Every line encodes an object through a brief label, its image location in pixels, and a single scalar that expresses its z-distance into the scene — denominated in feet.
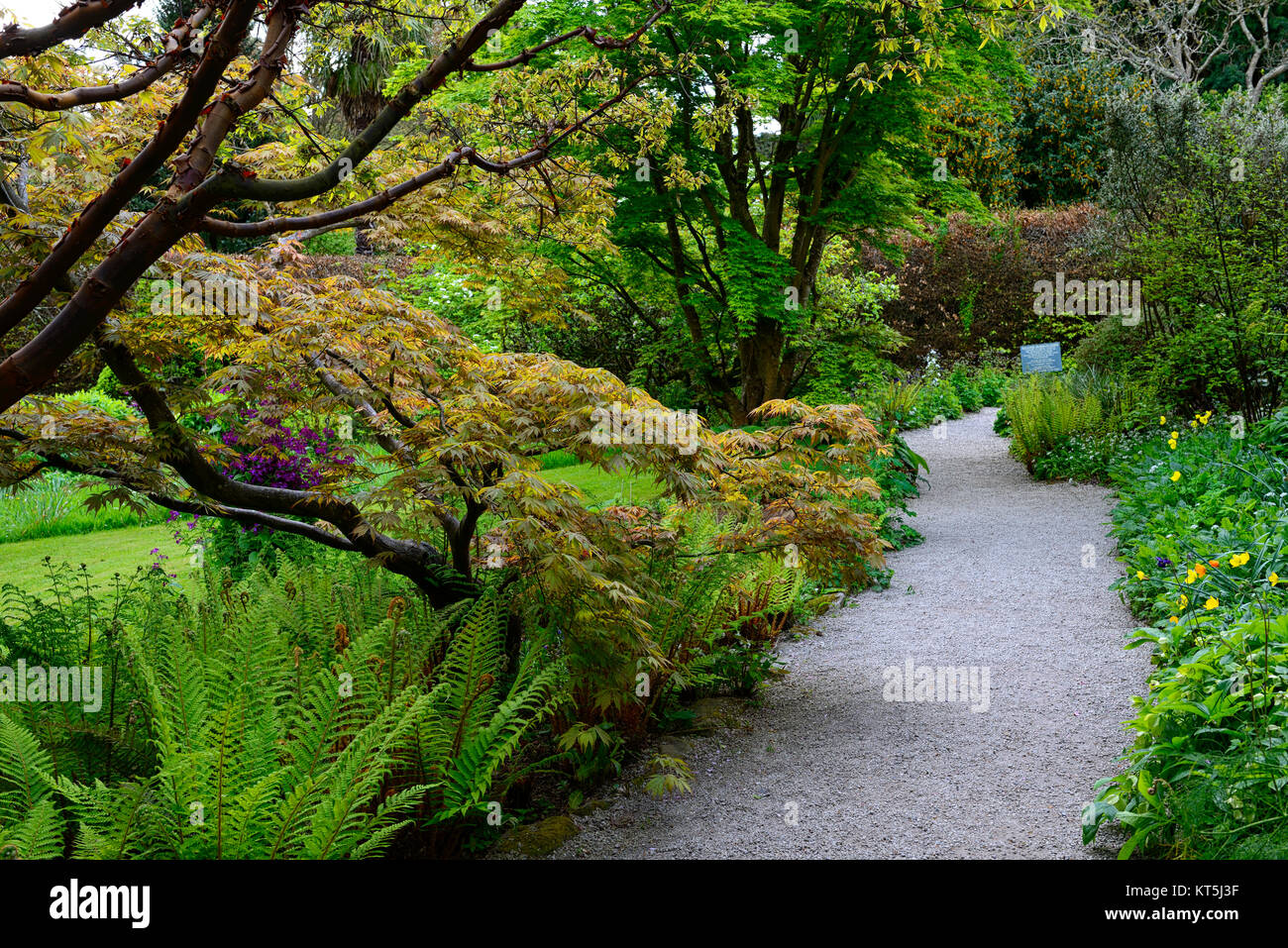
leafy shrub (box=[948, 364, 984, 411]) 53.93
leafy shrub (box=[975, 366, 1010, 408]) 55.16
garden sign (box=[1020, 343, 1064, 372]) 45.09
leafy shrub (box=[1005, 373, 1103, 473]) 33.81
